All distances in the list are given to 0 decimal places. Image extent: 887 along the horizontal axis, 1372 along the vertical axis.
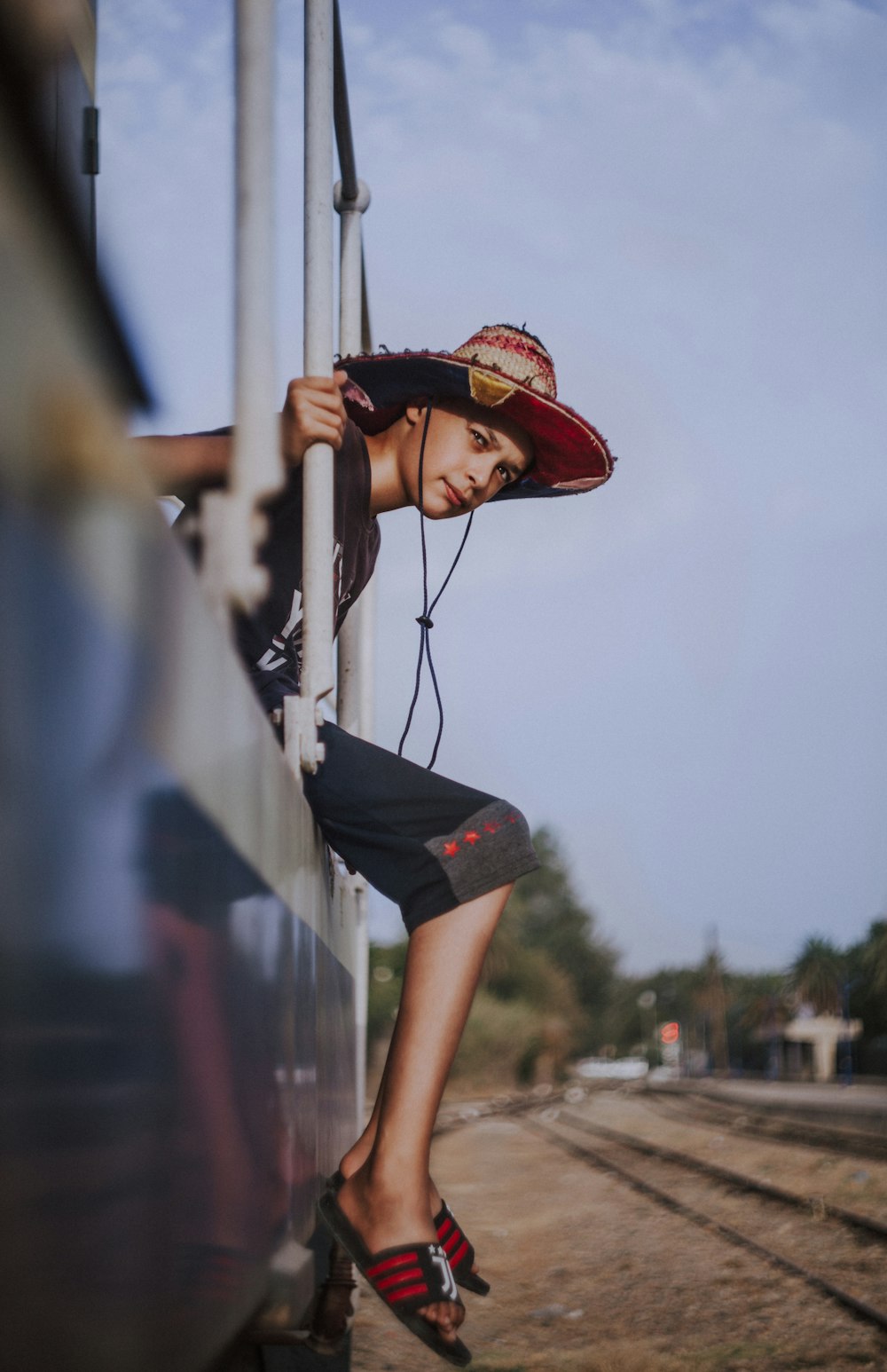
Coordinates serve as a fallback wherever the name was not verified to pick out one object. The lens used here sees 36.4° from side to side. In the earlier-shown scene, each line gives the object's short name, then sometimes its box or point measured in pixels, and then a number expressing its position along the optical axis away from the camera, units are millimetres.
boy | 1718
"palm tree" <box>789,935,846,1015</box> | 53156
